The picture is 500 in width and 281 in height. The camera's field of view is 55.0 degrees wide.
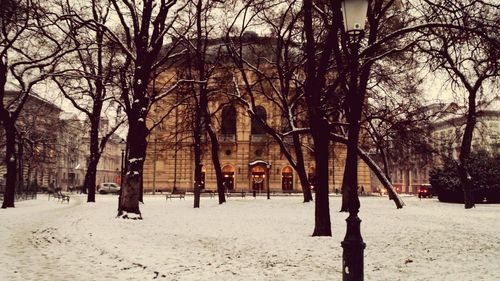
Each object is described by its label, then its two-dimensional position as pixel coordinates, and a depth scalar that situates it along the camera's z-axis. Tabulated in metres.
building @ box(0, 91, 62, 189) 40.04
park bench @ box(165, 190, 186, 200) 52.22
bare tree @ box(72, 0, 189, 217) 18.06
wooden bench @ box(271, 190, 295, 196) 60.21
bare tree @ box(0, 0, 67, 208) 22.81
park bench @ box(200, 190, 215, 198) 51.47
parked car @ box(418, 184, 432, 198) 57.11
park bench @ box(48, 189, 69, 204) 35.50
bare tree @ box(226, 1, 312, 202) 25.47
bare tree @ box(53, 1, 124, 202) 25.78
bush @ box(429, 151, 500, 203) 35.88
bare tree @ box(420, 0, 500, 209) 12.22
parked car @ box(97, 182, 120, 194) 61.69
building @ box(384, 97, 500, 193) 71.24
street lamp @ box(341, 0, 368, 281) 5.86
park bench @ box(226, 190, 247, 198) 44.06
